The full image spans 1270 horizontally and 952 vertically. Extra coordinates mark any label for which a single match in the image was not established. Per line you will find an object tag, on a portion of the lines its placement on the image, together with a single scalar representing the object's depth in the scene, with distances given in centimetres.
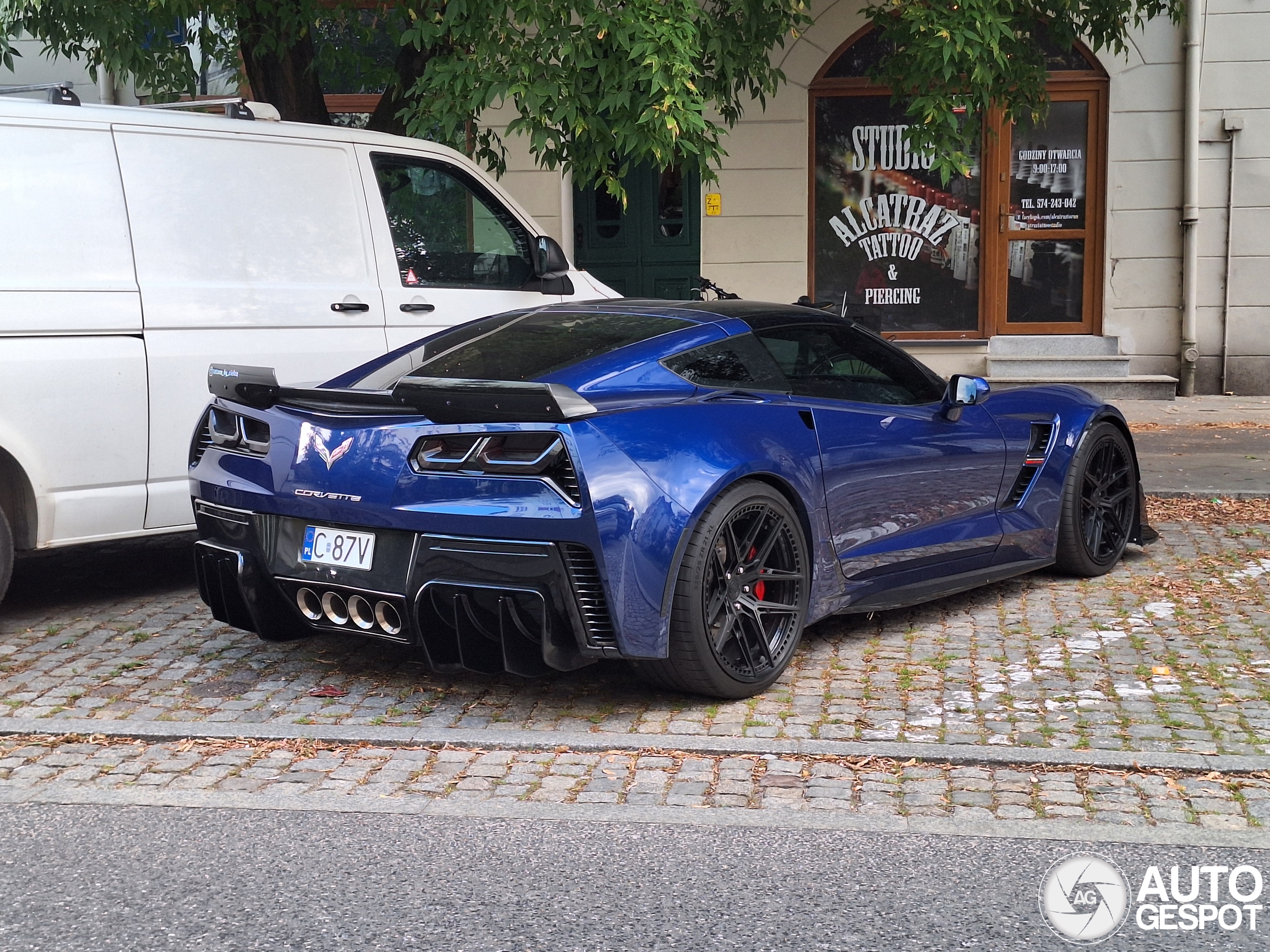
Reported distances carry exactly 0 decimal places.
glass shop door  1422
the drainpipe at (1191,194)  1379
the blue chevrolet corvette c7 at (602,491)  448
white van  582
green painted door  1479
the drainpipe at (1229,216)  1390
